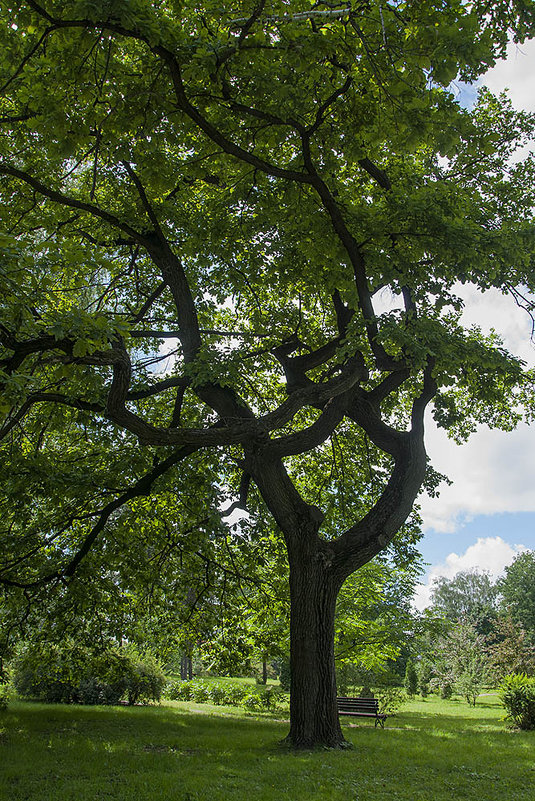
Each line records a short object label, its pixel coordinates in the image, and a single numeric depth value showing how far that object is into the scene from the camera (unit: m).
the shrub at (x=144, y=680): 15.89
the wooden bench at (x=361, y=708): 13.90
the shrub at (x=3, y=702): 10.77
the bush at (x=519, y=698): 12.71
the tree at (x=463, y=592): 72.44
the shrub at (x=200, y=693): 20.45
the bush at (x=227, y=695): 17.22
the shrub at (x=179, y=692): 21.14
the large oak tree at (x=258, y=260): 5.22
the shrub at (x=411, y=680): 30.95
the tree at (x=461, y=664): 25.56
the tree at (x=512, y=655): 23.38
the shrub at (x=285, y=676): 22.46
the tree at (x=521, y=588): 51.12
